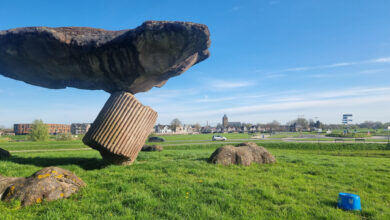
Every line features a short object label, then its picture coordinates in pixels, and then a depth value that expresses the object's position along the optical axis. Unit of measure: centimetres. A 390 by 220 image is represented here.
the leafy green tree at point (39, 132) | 5322
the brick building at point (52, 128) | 12350
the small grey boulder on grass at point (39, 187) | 541
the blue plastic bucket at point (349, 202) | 537
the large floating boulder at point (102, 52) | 898
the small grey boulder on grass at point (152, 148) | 2266
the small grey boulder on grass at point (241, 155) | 1130
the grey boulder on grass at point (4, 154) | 1309
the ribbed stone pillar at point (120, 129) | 941
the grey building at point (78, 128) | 13574
